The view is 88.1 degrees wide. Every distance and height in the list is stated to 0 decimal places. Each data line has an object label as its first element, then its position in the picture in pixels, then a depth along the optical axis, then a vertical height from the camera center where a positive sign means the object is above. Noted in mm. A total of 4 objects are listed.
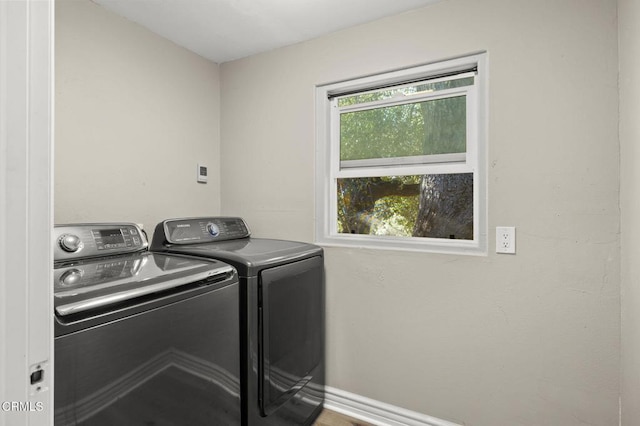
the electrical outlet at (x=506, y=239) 1597 -136
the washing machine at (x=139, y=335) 881 -391
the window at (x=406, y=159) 1778 +312
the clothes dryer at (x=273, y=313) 1476 -510
